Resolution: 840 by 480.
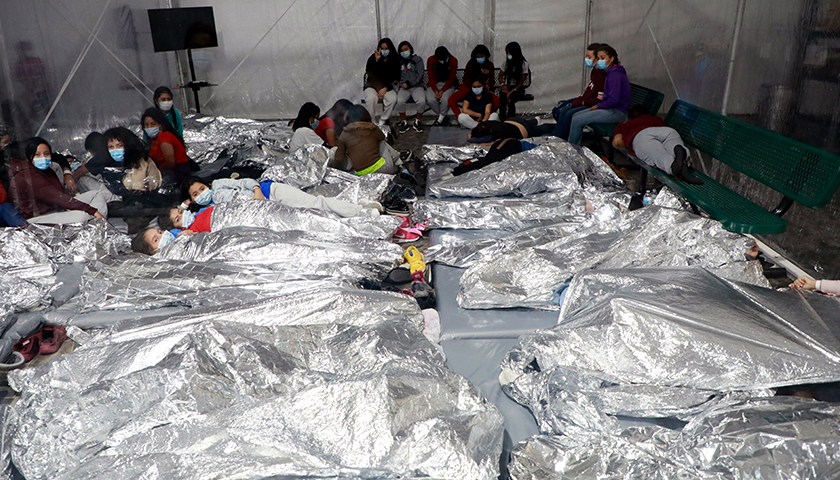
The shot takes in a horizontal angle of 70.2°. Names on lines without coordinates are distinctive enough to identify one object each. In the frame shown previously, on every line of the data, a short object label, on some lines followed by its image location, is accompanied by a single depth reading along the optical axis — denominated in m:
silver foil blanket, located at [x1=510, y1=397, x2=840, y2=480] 1.31
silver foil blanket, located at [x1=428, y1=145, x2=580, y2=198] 3.44
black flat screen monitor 5.47
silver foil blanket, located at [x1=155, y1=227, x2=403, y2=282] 2.59
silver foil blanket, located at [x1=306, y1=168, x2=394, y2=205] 3.60
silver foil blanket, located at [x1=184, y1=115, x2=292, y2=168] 5.16
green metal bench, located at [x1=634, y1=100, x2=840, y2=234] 2.70
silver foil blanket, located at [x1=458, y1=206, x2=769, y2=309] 2.24
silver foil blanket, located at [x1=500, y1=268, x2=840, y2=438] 1.62
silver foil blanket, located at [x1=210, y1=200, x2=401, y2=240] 2.97
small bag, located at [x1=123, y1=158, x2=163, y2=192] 3.85
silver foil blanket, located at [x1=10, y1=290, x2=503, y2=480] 1.40
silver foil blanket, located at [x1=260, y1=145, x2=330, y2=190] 3.99
